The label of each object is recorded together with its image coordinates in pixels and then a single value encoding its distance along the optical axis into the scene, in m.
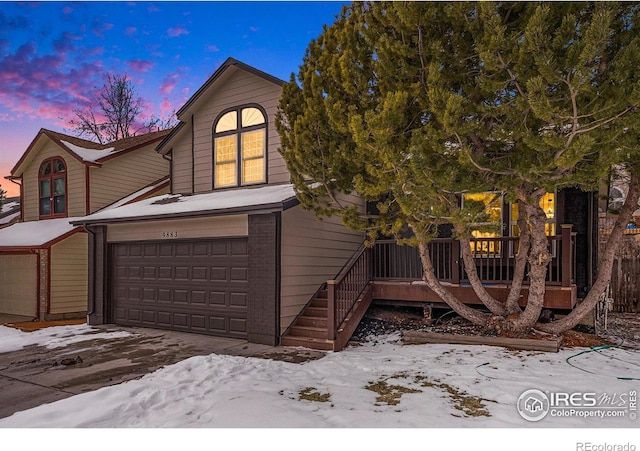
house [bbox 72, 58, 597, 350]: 7.78
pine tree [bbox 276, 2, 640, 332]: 4.72
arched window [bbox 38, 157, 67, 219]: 13.36
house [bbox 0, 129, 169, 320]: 11.82
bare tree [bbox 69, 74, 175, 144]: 21.88
